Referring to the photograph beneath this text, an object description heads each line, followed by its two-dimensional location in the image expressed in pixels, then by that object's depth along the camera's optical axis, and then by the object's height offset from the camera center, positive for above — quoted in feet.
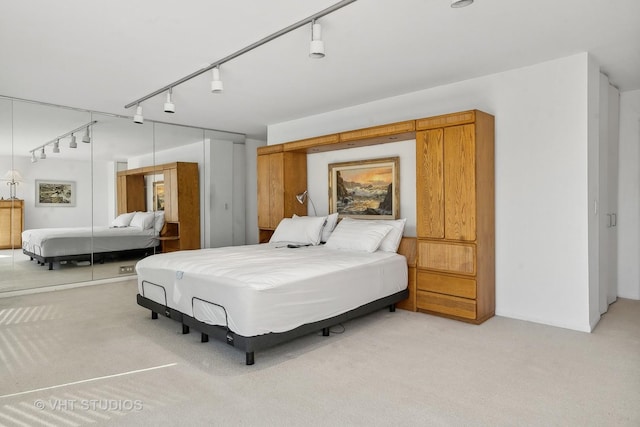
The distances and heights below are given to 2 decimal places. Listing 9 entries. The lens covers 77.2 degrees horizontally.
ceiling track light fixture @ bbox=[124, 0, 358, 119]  8.90 +4.42
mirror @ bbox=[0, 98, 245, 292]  16.88 +1.92
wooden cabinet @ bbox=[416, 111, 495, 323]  12.49 -0.29
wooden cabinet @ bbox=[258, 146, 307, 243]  19.13 +1.23
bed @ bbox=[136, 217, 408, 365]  9.43 -2.16
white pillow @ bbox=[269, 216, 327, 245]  16.40 -0.92
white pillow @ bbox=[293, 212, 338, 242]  16.94 -0.74
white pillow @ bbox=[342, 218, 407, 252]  14.30 -1.06
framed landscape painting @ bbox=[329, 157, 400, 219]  16.27 +0.85
